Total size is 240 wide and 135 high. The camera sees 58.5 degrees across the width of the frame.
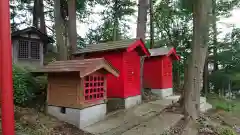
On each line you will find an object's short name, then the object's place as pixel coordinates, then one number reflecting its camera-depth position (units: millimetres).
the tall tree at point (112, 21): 18562
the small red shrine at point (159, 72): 12367
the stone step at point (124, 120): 6617
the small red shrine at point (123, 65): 9273
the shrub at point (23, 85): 7569
